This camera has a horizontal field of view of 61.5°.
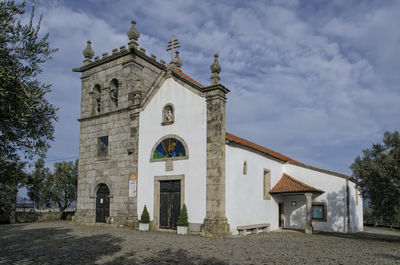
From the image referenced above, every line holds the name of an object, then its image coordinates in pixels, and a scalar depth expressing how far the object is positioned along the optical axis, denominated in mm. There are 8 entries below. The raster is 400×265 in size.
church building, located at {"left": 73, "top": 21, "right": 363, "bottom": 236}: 16172
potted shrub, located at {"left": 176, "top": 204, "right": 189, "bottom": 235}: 15914
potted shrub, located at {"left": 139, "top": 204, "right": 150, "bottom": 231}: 17328
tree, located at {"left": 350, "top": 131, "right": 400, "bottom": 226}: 14117
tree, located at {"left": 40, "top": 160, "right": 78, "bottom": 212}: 27981
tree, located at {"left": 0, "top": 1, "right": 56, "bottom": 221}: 7039
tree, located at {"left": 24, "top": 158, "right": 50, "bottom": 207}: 27797
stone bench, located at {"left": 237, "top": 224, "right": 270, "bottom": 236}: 16469
